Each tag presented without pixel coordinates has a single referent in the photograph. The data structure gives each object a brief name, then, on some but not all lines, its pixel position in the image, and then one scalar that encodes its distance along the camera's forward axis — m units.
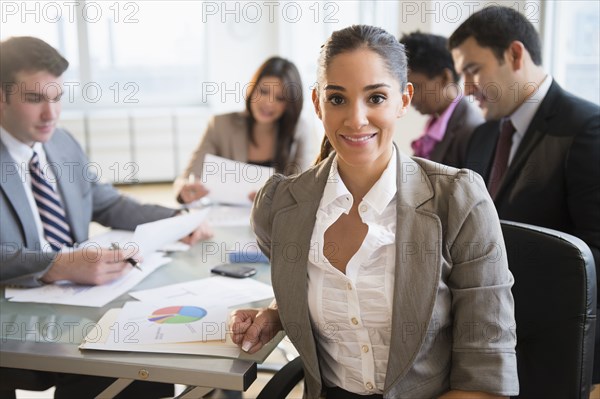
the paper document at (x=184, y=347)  1.30
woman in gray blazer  1.17
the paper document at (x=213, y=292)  1.60
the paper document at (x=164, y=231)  1.71
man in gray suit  1.69
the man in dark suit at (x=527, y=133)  1.71
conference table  1.24
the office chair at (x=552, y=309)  1.23
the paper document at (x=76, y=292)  1.60
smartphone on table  1.79
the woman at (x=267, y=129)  3.02
